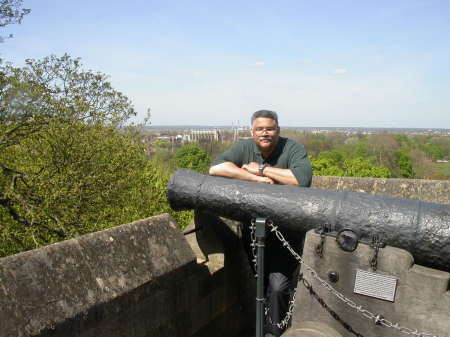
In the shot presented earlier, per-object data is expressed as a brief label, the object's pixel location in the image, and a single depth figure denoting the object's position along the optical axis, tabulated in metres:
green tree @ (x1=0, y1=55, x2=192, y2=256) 7.90
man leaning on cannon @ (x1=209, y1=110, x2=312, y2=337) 3.04
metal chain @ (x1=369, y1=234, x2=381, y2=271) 2.28
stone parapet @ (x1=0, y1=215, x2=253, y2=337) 1.95
